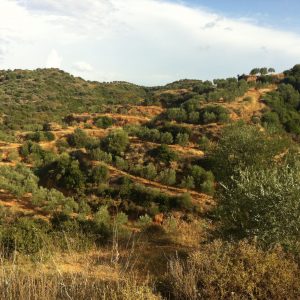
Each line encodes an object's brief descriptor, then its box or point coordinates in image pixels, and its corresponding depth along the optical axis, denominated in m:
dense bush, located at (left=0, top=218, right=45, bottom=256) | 13.15
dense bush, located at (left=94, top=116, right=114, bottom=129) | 59.41
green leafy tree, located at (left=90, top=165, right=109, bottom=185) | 33.03
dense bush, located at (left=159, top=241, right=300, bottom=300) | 7.24
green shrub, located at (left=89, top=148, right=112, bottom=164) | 37.28
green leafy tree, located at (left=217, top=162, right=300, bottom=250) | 9.98
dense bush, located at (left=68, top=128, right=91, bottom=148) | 47.97
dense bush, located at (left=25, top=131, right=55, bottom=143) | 50.41
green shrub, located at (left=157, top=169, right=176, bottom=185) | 33.00
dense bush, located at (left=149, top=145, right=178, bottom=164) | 35.50
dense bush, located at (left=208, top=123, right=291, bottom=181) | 19.00
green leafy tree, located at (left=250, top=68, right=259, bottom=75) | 74.49
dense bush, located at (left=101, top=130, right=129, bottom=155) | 38.84
